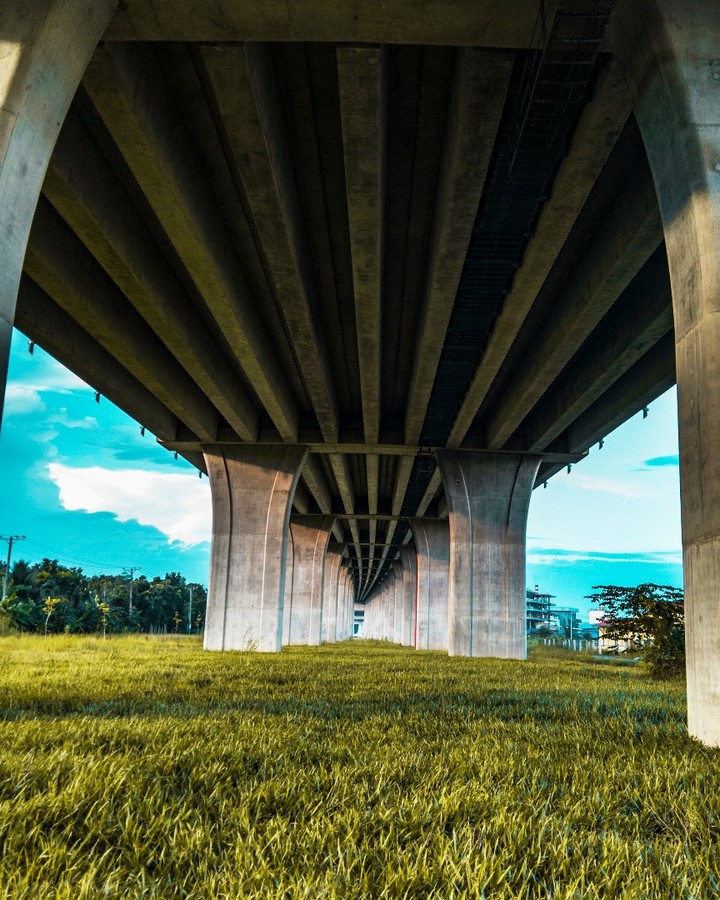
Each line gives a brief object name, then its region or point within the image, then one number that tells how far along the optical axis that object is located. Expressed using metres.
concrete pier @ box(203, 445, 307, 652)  27.12
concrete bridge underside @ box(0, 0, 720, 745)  6.51
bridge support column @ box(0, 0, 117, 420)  5.90
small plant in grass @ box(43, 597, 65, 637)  56.24
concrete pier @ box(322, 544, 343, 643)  62.94
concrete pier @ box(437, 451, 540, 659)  27.38
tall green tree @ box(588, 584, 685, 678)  13.69
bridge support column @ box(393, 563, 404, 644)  71.62
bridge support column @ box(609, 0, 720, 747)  5.91
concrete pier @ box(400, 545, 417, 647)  59.75
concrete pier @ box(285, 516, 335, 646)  44.75
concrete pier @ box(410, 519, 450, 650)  43.12
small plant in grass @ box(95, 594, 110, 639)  64.75
